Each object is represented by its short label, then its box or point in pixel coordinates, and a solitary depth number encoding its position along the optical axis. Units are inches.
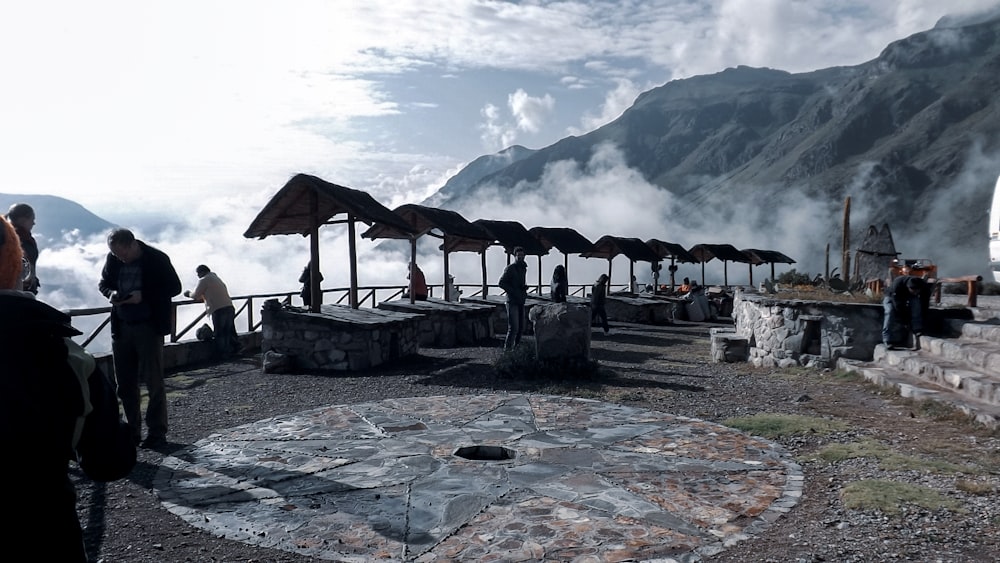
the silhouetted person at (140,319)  237.8
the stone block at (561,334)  399.9
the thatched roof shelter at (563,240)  882.8
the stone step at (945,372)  286.5
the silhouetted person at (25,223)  244.2
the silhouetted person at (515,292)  482.6
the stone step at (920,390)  263.3
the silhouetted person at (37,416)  67.7
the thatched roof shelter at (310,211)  457.1
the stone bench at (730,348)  482.3
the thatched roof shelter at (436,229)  616.1
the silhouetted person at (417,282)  639.1
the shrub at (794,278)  717.9
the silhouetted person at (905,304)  384.8
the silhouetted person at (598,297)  723.4
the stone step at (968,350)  313.3
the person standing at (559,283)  585.6
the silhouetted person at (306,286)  535.8
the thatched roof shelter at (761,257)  1389.0
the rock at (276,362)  424.2
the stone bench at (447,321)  585.0
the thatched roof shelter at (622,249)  1029.8
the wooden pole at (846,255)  624.7
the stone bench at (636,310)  929.5
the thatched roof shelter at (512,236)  763.4
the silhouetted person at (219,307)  477.4
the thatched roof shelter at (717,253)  1295.5
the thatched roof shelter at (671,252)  1202.6
